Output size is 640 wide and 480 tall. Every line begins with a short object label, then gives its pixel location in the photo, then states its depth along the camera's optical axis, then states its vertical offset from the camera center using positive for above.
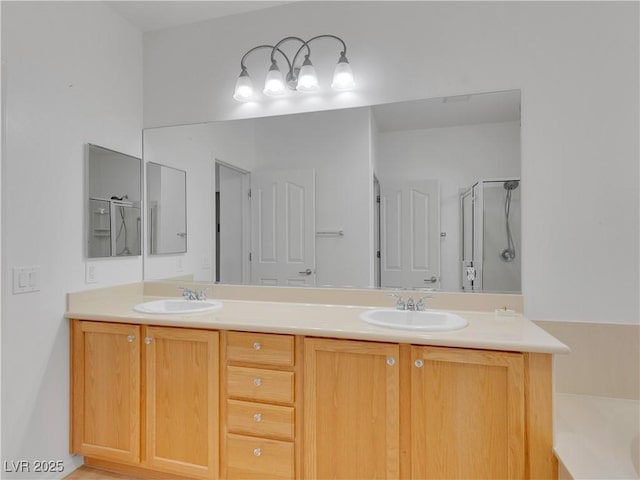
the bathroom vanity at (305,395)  1.44 -0.65
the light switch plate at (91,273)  2.13 -0.18
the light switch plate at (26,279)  1.75 -0.18
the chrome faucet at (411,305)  1.92 -0.32
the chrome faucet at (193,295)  2.31 -0.32
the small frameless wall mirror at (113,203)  2.16 +0.22
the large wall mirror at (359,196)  1.96 +0.25
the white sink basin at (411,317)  1.83 -0.37
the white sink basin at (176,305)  2.17 -0.37
